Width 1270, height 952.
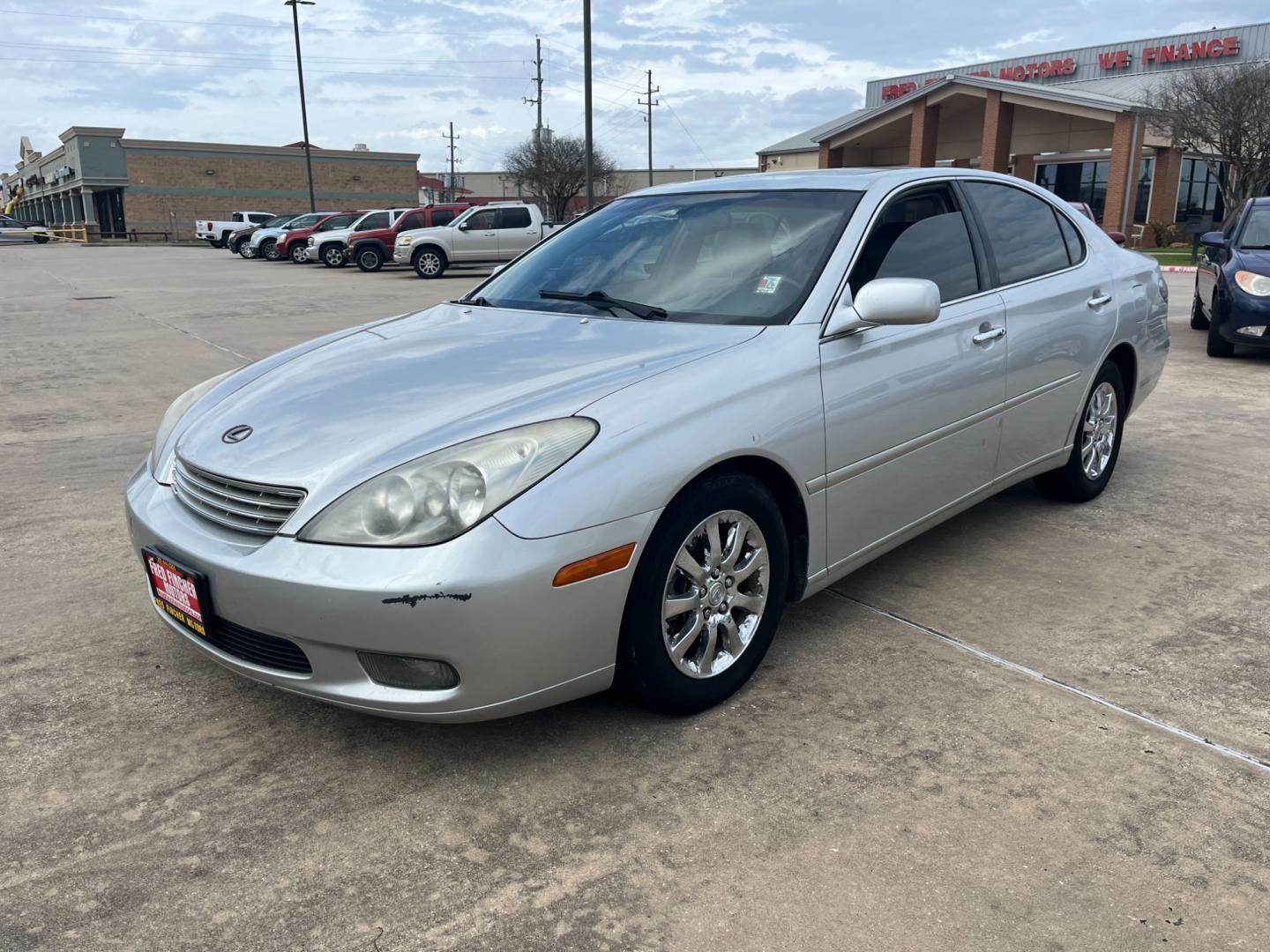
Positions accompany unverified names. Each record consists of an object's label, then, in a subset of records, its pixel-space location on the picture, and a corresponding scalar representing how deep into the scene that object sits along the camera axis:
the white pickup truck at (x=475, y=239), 23.20
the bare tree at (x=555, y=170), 56.34
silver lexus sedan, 2.46
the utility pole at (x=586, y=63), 23.62
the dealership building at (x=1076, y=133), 31.86
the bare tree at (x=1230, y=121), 27.64
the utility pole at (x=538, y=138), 55.22
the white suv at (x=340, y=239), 27.25
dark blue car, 8.93
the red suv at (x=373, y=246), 26.14
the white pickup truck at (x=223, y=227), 43.91
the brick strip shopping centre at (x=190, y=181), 63.12
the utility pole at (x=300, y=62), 44.22
